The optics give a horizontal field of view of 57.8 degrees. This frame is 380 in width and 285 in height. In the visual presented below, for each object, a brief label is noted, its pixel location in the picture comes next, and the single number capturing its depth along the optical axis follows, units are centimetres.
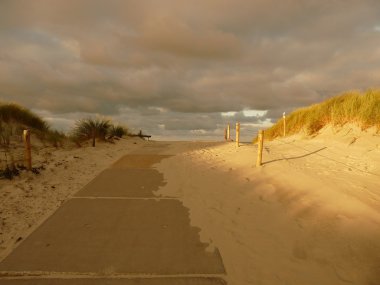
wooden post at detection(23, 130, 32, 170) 841
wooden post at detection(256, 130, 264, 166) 933
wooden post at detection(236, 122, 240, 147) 1355
